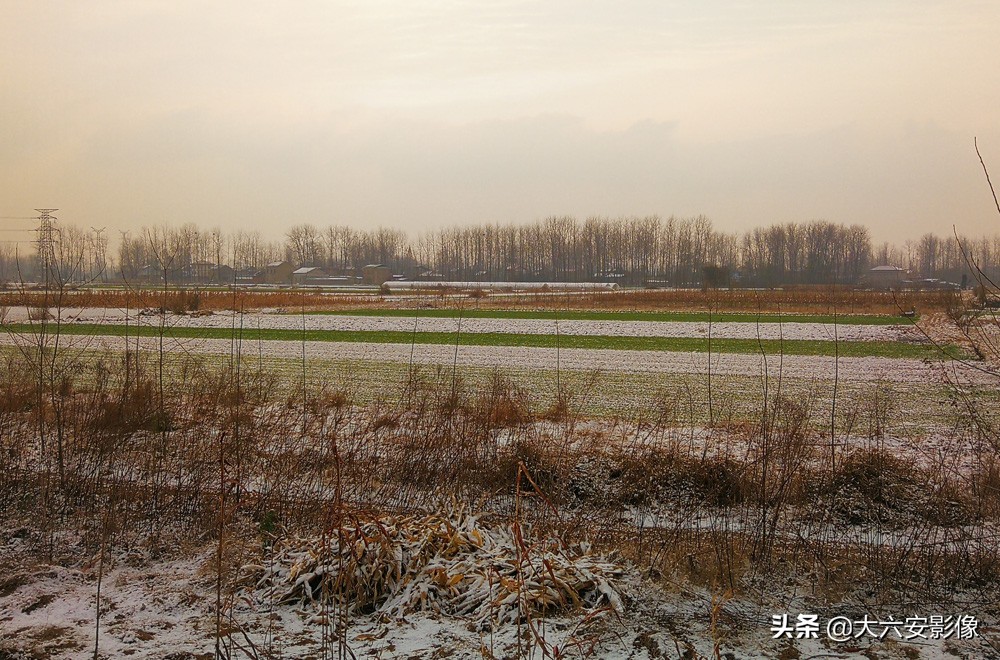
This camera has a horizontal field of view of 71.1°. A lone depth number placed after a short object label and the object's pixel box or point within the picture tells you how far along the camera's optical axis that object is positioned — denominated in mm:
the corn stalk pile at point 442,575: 5309
